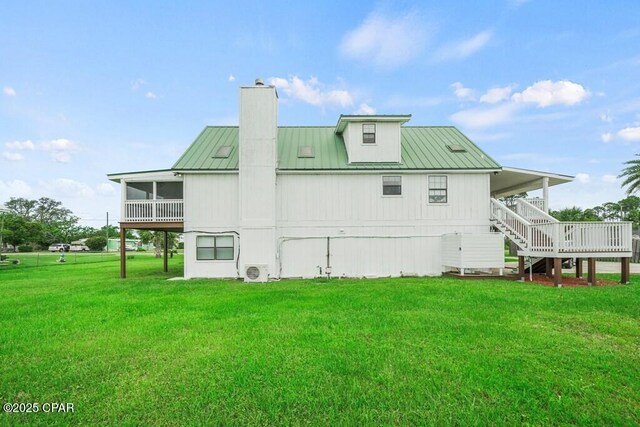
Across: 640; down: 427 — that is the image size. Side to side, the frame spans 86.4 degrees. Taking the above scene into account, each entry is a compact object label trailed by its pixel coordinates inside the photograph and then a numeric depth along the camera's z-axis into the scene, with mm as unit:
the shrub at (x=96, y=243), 61081
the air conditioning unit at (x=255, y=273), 13227
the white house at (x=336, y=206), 14297
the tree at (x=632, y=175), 29016
